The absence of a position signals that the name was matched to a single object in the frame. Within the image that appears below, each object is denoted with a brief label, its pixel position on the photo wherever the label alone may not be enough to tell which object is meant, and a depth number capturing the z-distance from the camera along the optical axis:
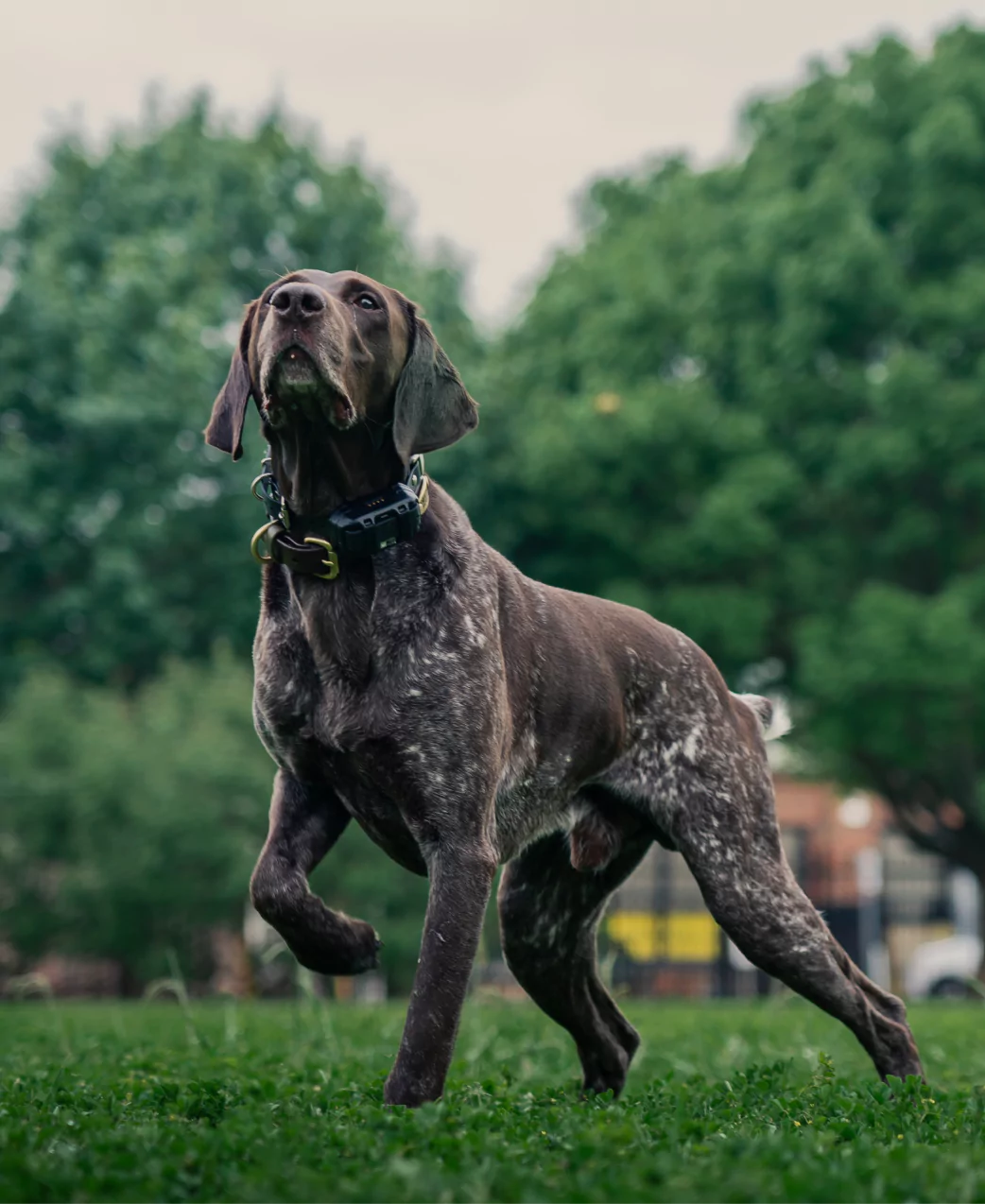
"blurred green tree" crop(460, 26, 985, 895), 19.72
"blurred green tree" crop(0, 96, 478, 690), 20.66
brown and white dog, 4.62
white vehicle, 24.86
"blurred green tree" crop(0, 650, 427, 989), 16.70
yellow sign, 23.23
